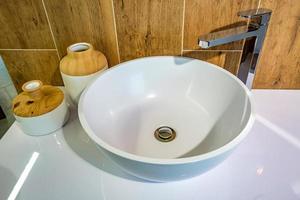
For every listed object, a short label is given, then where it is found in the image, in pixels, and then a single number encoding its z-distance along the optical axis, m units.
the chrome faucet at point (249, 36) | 0.64
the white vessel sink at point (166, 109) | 0.65
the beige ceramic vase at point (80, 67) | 0.73
